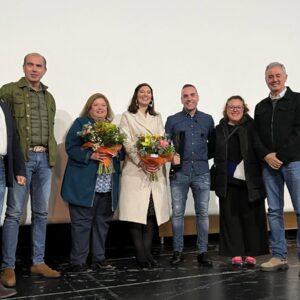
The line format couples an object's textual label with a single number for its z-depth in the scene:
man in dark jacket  3.27
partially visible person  2.80
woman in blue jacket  3.41
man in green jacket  3.22
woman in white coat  3.47
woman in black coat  3.55
